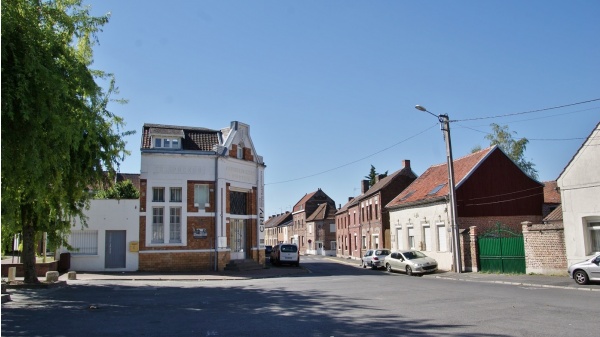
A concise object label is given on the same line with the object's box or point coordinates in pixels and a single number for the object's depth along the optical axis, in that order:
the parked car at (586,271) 18.14
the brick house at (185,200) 29.78
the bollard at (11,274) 20.05
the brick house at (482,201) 31.06
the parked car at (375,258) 35.19
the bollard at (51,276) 20.89
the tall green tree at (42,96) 10.13
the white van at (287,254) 37.09
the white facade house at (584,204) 21.23
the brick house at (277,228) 98.25
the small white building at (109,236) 29.22
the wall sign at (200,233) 30.27
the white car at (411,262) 28.88
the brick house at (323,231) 75.50
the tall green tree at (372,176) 71.15
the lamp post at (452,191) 26.64
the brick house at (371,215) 45.62
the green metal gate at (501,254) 24.69
